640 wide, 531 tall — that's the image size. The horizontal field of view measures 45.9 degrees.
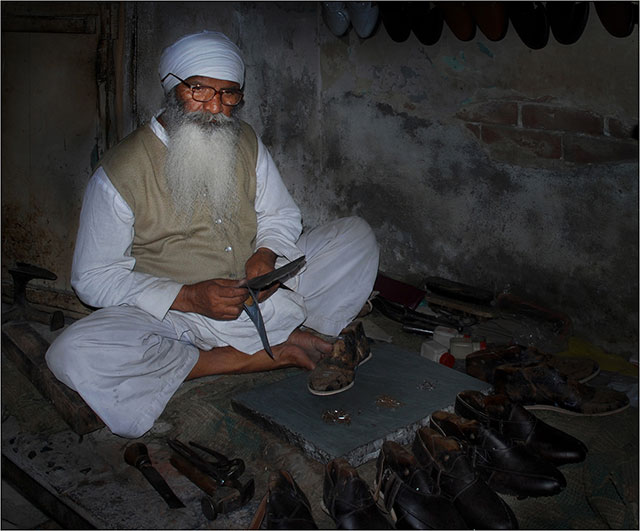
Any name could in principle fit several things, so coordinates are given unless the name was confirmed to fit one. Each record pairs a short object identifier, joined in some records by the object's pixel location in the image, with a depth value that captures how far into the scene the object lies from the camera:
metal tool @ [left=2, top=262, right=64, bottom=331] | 3.78
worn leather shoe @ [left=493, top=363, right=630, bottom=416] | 3.10
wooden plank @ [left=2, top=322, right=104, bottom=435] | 3.02
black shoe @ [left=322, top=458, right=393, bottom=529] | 2.36
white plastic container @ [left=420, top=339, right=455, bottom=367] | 3.62
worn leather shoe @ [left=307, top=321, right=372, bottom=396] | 3.16
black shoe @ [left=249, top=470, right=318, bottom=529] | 2.36
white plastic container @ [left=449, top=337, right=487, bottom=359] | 3.66
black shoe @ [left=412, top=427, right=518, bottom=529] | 2.41
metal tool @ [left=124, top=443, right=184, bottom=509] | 2.58
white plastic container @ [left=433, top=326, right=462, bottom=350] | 3.78
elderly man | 2.95
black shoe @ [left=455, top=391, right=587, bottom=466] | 2.78
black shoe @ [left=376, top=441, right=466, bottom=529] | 2.38
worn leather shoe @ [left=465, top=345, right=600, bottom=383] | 3.34
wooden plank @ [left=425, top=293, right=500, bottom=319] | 4.00
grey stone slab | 2.81
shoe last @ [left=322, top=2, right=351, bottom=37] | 4.38
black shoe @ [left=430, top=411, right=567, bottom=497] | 2.61
